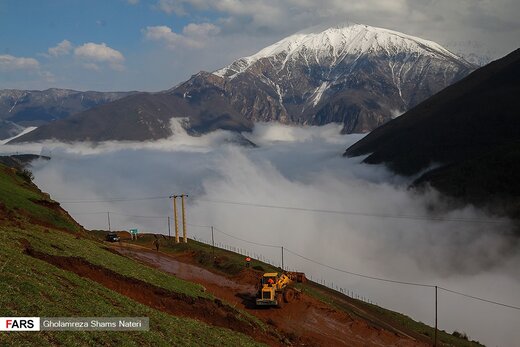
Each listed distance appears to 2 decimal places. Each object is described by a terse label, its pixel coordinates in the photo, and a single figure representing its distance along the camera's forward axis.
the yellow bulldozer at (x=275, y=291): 50.59
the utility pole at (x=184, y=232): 101.15
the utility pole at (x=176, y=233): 102.81
